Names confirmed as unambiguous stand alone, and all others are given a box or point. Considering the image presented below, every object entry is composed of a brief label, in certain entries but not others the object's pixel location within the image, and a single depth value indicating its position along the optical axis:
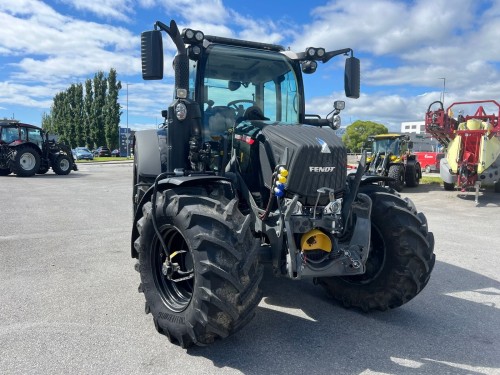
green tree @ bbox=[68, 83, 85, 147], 52.81
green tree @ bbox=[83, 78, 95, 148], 52.41
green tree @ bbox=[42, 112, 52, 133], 63.41
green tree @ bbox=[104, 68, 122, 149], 51.38
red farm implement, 13.22
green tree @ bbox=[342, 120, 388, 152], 74.50
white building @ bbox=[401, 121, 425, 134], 112.00
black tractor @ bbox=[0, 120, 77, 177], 18.77
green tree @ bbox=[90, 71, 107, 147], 51.78
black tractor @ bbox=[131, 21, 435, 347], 3.09
